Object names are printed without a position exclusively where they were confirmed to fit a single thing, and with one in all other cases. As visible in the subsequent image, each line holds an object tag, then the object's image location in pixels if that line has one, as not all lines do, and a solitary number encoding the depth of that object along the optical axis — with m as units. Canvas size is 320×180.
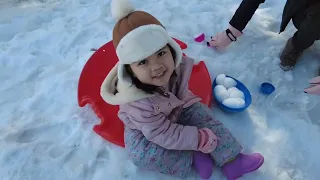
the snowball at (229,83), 1.45
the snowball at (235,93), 1.40
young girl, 1.04
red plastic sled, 1.31
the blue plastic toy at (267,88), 1.47
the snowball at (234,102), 1.36
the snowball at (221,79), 1.46
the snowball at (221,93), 1.40
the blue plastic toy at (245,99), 1.36
